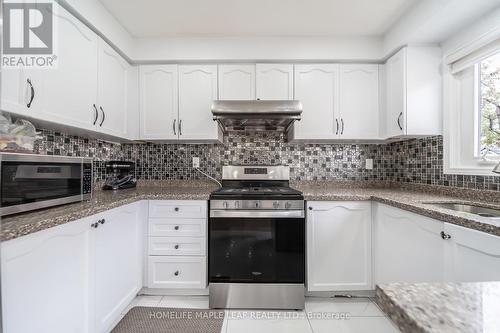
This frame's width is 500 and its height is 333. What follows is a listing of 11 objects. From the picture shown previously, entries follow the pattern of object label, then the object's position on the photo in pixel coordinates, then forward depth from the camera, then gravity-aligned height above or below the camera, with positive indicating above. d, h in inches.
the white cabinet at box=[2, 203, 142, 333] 34.3 -21.0
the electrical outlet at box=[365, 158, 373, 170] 95.5 +1.0
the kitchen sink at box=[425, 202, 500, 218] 53.6 -10.7
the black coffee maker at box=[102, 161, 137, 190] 83.4 -3.9
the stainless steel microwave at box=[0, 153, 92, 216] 38.4 -3.0
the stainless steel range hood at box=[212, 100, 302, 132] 74.2 +18.4
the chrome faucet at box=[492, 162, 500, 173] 47.5 -0.5
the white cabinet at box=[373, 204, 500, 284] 38.2 -17.9
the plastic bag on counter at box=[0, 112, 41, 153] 43.2 +6.0
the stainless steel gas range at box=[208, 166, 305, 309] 69.7 -26.1
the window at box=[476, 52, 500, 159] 62.2 +16.8
